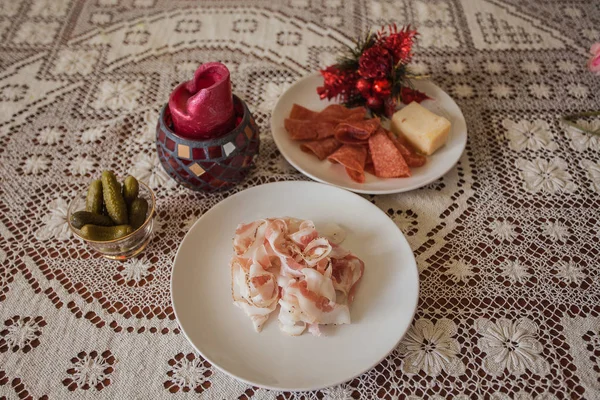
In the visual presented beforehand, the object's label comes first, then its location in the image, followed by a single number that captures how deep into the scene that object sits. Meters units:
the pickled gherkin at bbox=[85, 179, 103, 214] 0.84
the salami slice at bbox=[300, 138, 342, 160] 1.01
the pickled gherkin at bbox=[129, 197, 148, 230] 0.85
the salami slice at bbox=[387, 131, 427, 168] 0.99
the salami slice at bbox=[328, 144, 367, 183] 0.96
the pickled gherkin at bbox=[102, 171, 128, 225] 0.84
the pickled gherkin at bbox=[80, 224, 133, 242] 0.80
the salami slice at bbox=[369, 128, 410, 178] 0.97
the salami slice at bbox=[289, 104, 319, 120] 1.08
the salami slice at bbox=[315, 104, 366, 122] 1.06
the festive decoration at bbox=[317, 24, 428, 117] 1.03
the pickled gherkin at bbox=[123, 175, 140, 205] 0.87
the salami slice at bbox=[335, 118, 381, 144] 1.00
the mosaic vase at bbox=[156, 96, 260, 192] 0.89
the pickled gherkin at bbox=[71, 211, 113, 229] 0.81
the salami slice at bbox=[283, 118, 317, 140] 1.03
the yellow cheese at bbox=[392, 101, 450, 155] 1.00
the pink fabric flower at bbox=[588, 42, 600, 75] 1.02
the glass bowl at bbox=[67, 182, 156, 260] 0.85
